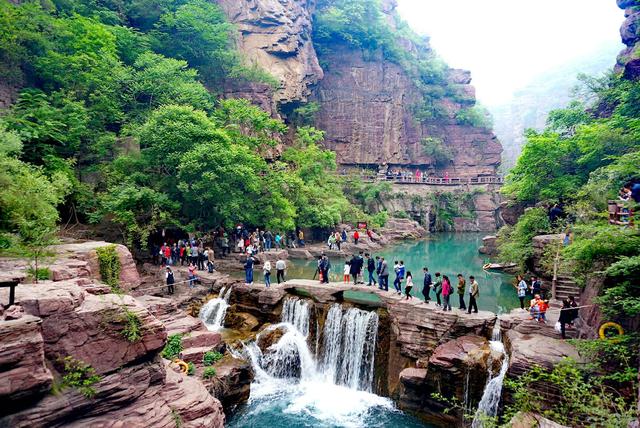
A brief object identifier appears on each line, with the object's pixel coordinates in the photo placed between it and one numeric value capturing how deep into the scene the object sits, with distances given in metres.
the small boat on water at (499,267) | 24.52
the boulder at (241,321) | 15.46
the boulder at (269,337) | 14.49
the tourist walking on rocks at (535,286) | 14.30
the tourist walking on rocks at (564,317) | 11.02
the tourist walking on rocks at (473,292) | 12.66
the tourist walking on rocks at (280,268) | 17.06
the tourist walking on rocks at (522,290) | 13.78
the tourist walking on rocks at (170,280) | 16.82
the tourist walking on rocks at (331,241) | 27.38
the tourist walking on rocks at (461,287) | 12.98
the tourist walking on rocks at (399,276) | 14.49
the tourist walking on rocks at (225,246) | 22.69
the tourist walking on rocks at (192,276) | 17.33
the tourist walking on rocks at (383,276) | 14.74
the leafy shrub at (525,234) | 19.11
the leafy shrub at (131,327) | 8.09
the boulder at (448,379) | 11.24
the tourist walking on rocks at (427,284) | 13.47
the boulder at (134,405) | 6.80
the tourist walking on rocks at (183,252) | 19.55
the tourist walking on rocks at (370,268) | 15.46
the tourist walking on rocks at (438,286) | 13.62
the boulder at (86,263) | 11.54
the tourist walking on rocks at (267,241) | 23.92
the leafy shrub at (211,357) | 12.41
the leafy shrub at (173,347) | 11.85
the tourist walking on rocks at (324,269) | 15.81
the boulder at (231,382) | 11.79
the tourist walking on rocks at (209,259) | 18.58
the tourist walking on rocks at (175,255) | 20.11
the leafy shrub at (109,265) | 13.66
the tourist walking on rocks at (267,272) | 16.36
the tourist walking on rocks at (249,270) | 16.67
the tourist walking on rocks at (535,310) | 12.07
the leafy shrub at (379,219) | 36.72
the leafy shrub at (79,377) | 7.21
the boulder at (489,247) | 30.45
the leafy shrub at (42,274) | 10.00
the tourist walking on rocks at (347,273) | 15.83
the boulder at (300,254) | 26.38
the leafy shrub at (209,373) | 11.74
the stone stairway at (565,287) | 14.85
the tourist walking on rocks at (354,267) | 15.45
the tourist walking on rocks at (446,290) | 13.01
